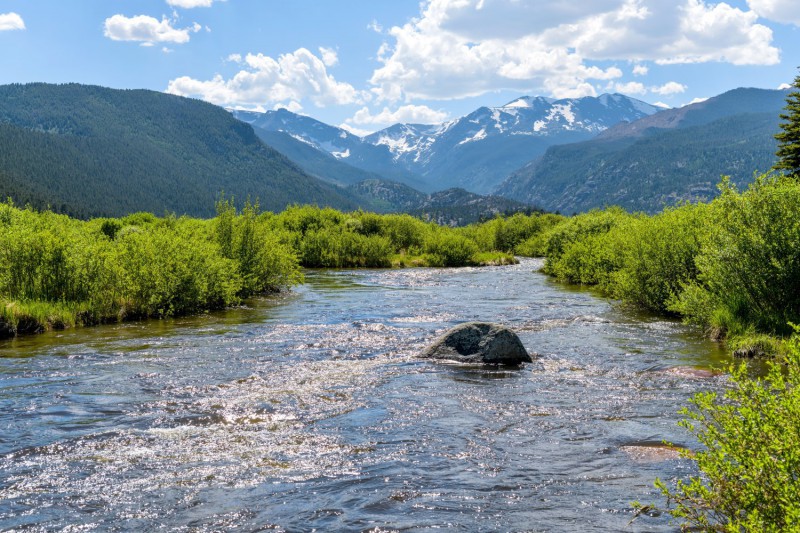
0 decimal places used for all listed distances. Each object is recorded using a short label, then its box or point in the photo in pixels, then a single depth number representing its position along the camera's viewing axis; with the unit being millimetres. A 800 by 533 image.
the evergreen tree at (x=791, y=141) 44562
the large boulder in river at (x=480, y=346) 20672
